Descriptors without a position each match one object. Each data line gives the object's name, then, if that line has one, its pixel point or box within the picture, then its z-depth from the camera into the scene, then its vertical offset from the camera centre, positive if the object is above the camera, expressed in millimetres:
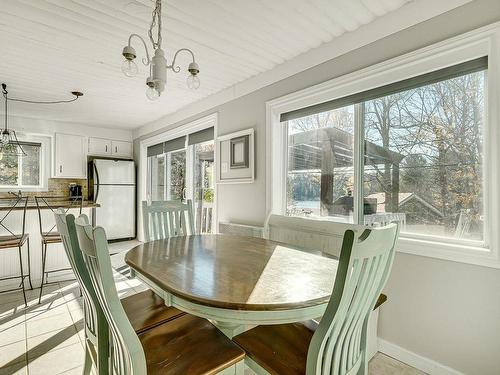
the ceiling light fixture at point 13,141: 3831 +793
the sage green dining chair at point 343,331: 837 -505
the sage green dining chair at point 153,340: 859 -667
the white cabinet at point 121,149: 5672 +841
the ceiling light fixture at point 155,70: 1549 +685
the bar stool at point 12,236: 2611 -506
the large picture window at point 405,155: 1708 +251
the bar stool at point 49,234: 2877 -520
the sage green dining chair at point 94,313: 1139 -646
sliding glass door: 4027 +269
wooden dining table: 974 -406
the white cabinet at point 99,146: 5340 +848
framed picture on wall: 3068 +375
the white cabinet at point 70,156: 4930 +603
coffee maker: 5082 -35
